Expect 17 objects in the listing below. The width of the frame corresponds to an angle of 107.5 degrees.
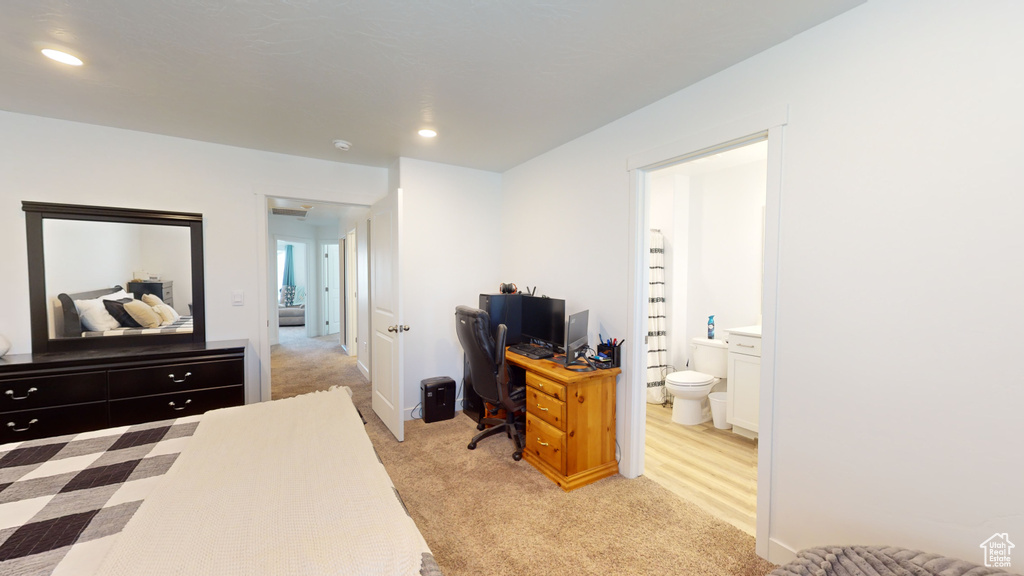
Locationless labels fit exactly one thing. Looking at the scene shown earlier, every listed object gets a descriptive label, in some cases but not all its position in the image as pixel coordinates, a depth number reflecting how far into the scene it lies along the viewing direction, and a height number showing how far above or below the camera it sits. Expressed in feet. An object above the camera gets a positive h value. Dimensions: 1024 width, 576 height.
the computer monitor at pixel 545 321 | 9.78 -1.23
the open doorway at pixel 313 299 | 17.17 -1.64
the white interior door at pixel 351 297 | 20.27 -1.17
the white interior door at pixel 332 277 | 25.91 -0.09
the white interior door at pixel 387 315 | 10.16 -1.17
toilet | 10.77 -3.05
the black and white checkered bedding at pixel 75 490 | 3.15 -2.31
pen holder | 8.50 -1.72
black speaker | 11.48 -3.81
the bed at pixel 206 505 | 3.03 -2.27
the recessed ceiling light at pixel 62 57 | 5.97 +3.53
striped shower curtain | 12.92 -1.64
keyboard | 9.61 -2.00
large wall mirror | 8.68 -0.07
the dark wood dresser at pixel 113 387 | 7.57 -2.45
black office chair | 8.98 -2.26
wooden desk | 7.96 -3.26
